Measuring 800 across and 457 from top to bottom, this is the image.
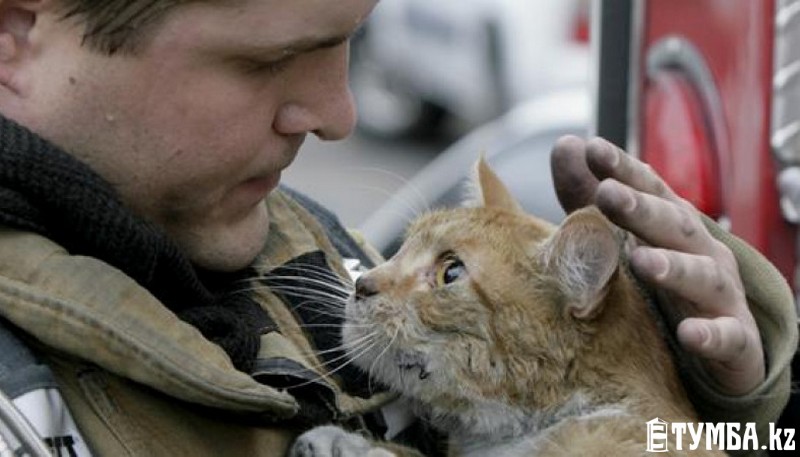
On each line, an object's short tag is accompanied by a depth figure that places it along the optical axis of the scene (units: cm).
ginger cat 327
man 271
